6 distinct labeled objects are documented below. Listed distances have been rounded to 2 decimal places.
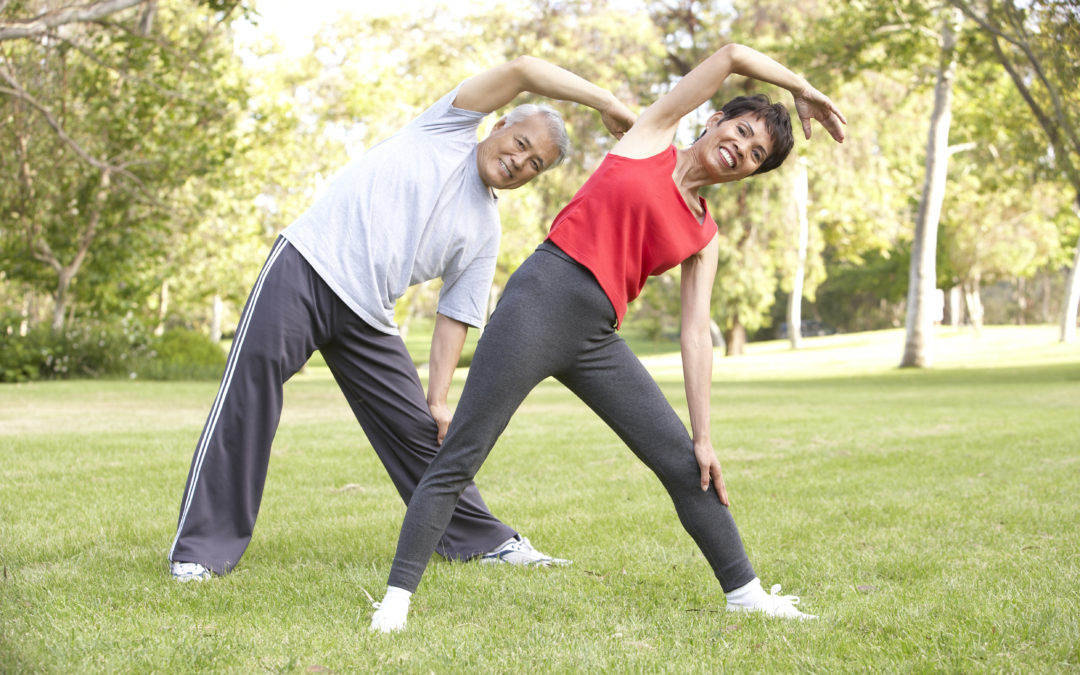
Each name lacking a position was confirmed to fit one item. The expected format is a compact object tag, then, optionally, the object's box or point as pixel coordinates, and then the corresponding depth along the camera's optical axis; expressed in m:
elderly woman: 3.36
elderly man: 3.91
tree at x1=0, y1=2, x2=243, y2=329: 17.25
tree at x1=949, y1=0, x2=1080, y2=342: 13.80
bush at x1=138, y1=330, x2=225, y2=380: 20.69
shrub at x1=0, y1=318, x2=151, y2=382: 18.73
